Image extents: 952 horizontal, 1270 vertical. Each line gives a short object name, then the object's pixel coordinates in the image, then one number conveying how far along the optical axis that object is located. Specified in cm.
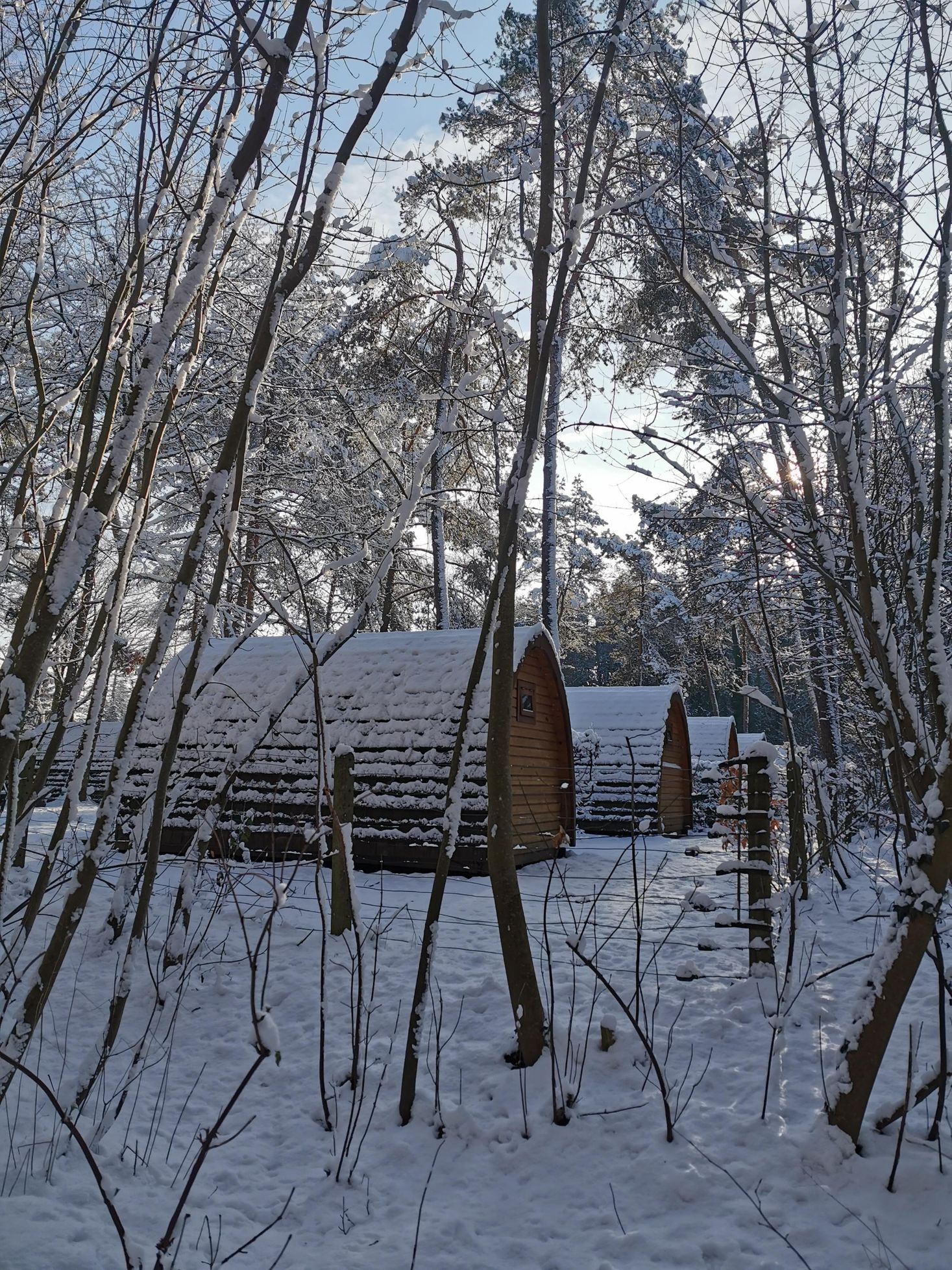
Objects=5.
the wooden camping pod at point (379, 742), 921
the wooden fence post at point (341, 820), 581
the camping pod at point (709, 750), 1694
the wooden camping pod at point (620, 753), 1342
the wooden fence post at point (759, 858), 514
